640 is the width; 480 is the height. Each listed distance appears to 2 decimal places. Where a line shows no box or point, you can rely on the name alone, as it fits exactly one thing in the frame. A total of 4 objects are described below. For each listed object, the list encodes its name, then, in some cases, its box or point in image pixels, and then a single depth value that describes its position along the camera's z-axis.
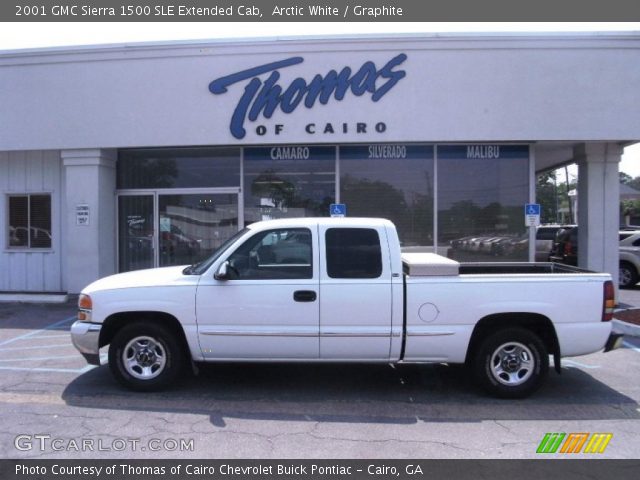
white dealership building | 11.17
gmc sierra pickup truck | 5.80
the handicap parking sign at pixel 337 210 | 11.75
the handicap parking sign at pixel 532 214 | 11.59
